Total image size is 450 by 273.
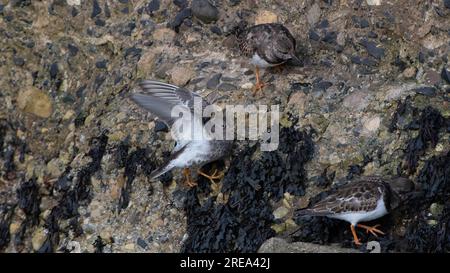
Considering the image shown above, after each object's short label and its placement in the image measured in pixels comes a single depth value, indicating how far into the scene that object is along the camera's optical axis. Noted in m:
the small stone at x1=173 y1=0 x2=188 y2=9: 8.58
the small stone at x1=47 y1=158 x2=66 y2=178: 8.24
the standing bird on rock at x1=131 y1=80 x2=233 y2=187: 7.38
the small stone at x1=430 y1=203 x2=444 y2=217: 6.67
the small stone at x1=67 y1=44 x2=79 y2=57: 8.86
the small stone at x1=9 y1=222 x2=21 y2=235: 8.20
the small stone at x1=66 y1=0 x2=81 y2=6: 8.96
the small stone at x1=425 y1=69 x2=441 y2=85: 7.42
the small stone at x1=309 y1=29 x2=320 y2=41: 8.12
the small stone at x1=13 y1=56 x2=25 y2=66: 9.02
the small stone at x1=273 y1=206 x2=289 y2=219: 7.07
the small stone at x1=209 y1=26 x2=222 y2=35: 8.44
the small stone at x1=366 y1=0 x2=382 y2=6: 7.90
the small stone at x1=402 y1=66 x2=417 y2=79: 7.58
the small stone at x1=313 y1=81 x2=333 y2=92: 7.75
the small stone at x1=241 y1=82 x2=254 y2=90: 7.98
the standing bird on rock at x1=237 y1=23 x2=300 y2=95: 7.88
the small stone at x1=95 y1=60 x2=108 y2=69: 8.68
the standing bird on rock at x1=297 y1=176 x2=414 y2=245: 6.66
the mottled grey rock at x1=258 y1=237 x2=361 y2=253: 6.41
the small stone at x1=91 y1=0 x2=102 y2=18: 8.88
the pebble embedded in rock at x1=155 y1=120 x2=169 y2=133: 7.86
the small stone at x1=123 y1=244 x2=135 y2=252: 7.28
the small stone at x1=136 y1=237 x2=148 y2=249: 7.24
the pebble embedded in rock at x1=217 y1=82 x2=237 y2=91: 7.99
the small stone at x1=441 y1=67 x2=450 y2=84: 7.38
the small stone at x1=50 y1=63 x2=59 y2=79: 8.90
